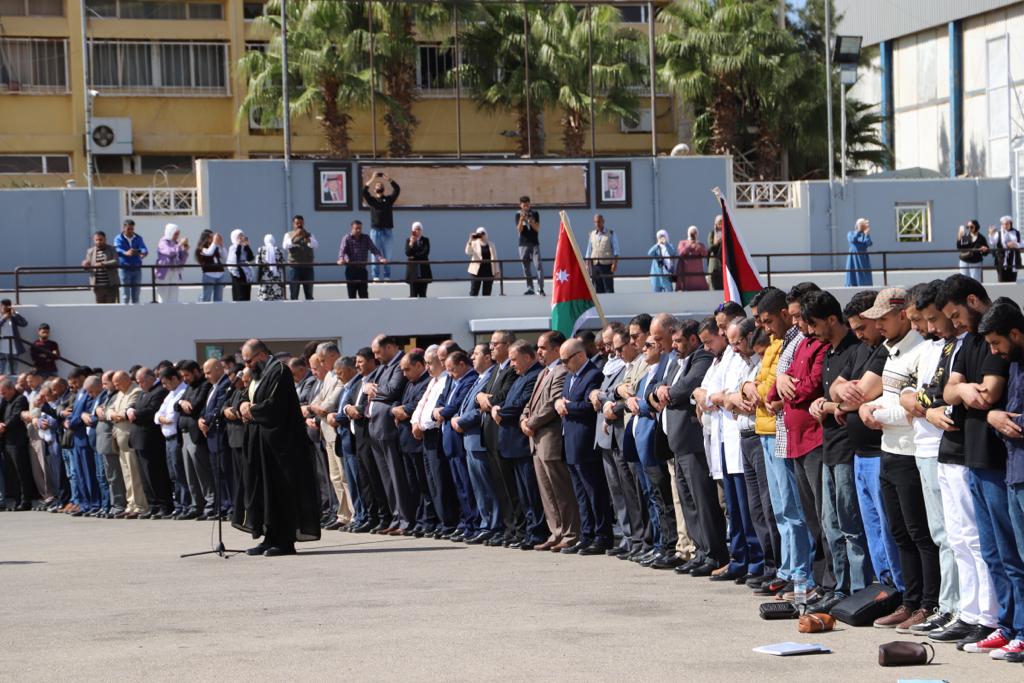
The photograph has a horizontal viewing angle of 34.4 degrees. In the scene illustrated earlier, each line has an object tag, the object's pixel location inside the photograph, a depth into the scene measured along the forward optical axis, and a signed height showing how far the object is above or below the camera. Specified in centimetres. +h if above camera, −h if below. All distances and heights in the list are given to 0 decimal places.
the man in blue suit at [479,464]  1616 -210
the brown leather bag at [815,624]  990 -229
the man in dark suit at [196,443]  1995 -224
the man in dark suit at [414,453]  1722 -211
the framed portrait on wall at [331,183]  3841 +166
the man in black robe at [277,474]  1559 -207
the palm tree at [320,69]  4700 +535
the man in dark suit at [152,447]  2073 -235
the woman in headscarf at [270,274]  3041 -34
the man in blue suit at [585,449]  1479 -180
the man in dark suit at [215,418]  1942 -188
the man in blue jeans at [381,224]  3481 +62
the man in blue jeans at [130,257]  3020 +6
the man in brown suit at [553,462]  1515 -196
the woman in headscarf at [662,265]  3297 -41
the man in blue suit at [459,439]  1658 -189
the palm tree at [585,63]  4869 +546
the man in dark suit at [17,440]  2386 -255
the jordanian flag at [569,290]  1894 -48
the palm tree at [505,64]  4834 +556
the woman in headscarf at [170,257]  3153 +4
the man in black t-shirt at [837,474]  1045 -148
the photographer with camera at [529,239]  3164 +19
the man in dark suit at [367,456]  1786 -221
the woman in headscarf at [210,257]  3097 +2
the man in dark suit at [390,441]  1744 -199
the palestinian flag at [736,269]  1772 -27
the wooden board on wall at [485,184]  3859 +156
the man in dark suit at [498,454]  1594 -196
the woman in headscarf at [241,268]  3130 -21
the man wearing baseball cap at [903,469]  983 -138
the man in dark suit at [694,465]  1284 -173
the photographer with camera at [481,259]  3256 -18
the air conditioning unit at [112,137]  5053 +380
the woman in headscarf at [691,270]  3331 -51
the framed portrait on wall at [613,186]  3981 +147
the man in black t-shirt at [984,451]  891 -117
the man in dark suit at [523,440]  1562 -181
